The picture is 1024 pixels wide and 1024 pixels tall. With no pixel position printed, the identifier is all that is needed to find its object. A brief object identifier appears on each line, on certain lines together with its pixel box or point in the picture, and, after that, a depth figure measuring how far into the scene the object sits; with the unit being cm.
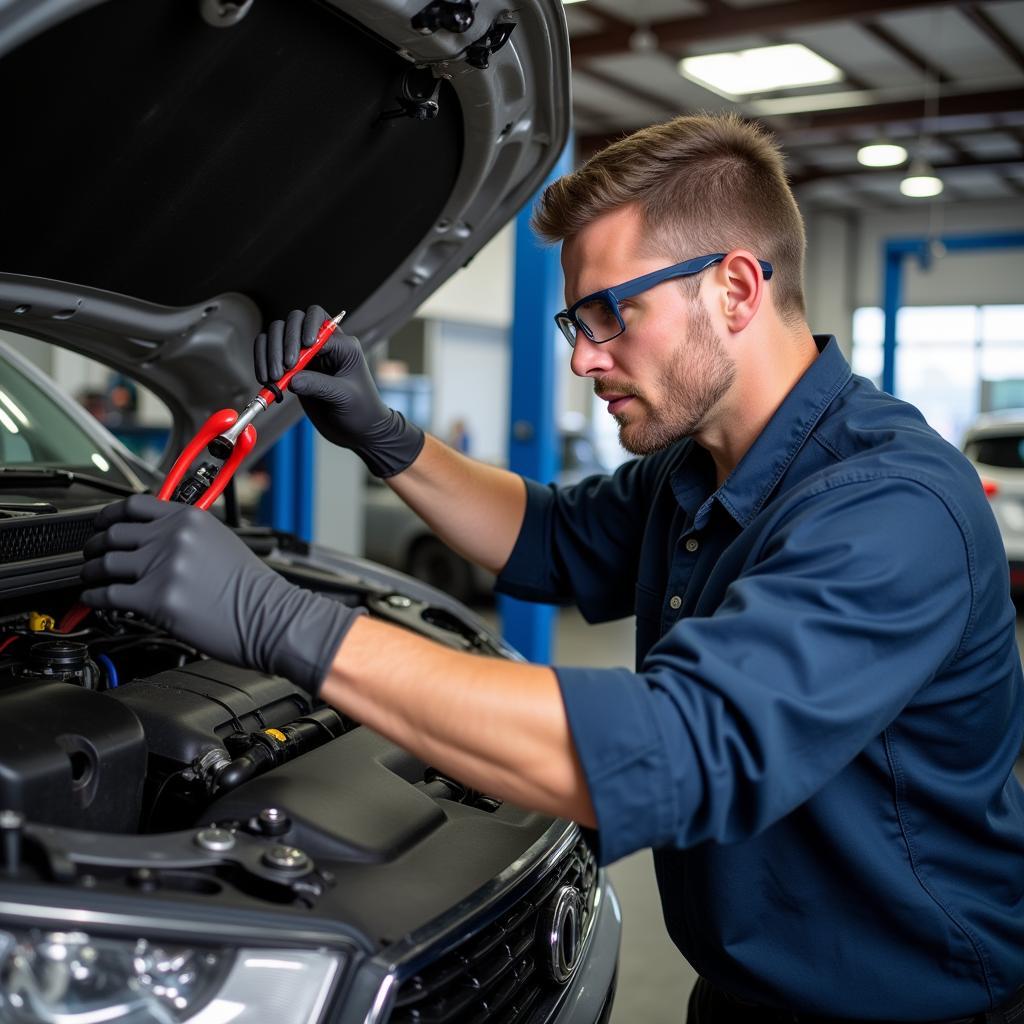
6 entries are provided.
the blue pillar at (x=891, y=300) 1071
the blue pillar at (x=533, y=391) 369
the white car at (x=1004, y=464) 642
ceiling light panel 821
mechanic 98
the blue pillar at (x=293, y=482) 432
